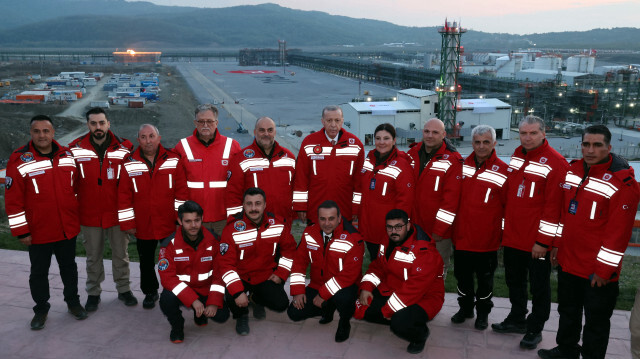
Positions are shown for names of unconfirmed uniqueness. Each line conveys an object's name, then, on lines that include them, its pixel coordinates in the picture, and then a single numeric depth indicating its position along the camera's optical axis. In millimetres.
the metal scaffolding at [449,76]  42594
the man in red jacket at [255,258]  5332
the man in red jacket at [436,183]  5340
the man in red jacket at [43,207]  5230
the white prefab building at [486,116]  44469
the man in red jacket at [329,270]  5184
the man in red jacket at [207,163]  5898
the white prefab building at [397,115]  41625
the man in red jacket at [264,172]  5902
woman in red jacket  5500
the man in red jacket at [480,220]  5109
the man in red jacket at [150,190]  5676
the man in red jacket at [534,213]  4688
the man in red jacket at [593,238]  4125
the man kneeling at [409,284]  4863
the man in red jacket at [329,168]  6043
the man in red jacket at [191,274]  5074
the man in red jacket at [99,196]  5676
